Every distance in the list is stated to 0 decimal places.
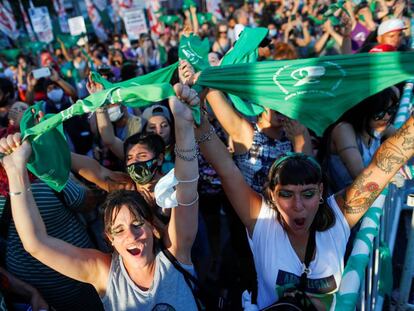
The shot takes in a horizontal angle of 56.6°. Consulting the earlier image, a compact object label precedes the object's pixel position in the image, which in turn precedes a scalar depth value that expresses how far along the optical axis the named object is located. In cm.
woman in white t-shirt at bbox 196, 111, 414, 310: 184
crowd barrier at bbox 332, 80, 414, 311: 151
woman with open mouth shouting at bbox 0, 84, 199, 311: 169
